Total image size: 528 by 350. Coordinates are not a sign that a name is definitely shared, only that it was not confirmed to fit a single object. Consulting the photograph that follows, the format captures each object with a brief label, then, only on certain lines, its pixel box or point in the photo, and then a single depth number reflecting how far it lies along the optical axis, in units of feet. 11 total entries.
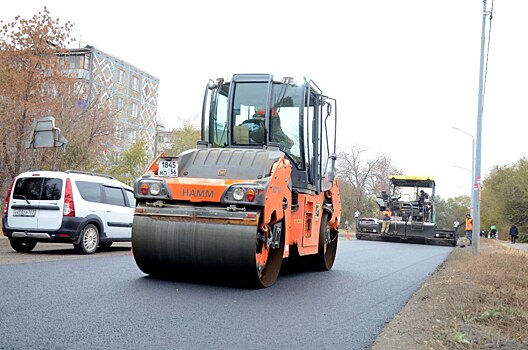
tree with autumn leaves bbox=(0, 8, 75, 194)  60.13
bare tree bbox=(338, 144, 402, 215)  200.54
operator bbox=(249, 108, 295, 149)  27.63
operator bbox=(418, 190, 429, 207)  97.66
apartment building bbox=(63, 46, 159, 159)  149.89
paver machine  90.63
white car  36.99
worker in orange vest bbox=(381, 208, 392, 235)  93.27
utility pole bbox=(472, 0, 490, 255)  55.36
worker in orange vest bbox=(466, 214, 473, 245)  93.71
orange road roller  21.80
